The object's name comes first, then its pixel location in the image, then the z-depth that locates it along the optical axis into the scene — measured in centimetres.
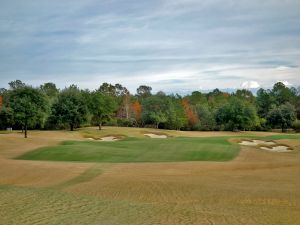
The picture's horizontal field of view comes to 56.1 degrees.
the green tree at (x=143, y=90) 13296
